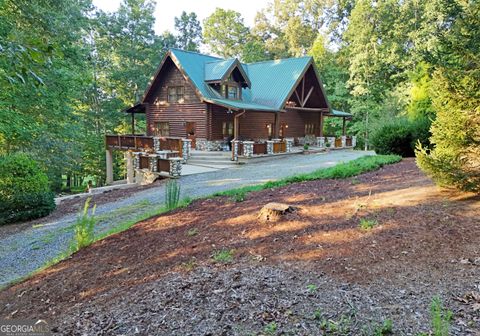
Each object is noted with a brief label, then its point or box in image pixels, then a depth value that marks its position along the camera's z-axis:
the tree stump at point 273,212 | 5.48
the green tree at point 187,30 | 40.66
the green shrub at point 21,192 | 10.36
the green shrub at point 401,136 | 13.67
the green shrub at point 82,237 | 5.84
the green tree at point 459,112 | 5.38
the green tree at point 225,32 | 44.44
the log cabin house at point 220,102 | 19.62
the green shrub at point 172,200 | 7.57
